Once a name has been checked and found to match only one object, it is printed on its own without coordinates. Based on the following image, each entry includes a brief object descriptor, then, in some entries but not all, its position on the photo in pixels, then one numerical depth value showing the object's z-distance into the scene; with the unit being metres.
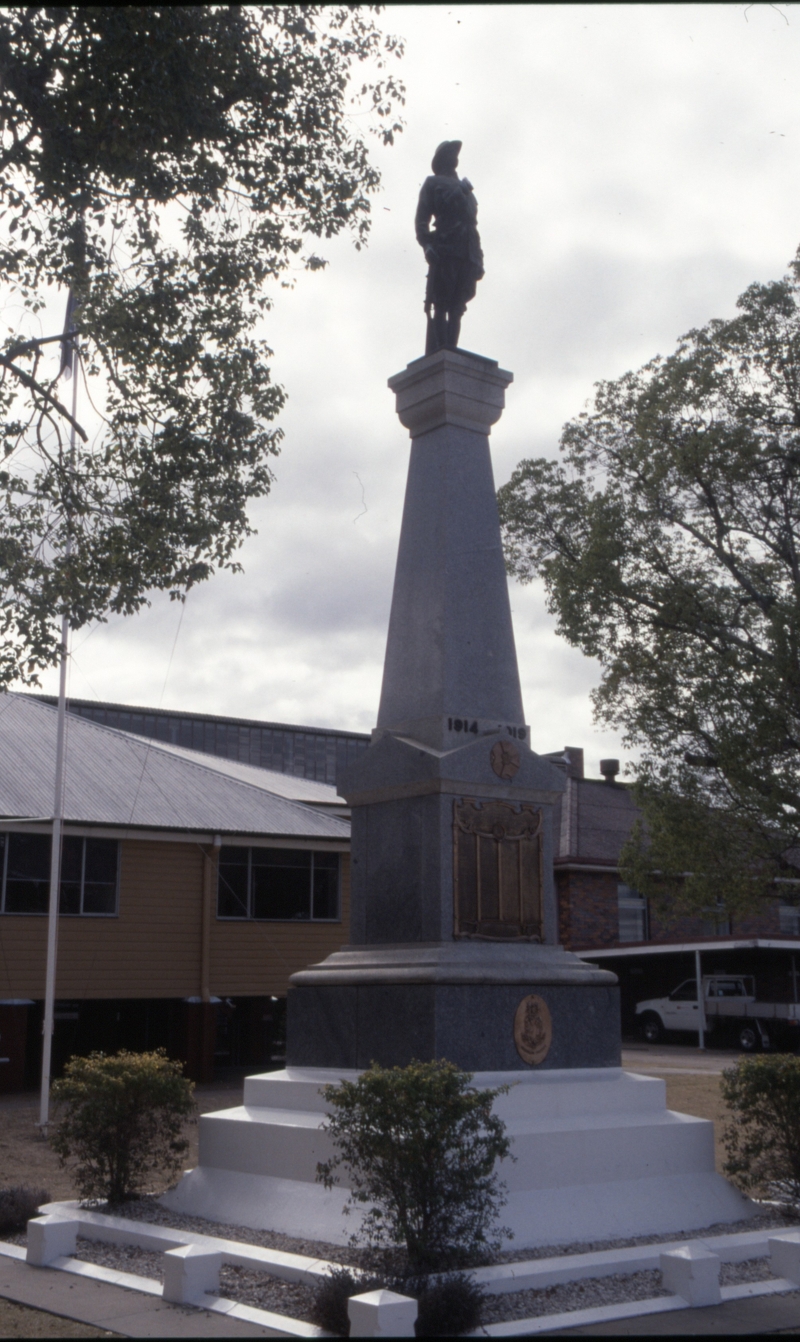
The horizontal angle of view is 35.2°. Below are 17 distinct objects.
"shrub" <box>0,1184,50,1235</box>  9.41
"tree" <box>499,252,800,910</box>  18.56
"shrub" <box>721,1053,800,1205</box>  9.27
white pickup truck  28.94
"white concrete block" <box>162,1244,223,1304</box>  7.06
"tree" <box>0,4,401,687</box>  10.12
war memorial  8.77
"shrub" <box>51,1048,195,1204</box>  9.56
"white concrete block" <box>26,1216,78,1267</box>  8.23
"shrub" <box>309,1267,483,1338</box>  6.31
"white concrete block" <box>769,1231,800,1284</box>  7.51
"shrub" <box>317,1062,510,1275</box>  6.88
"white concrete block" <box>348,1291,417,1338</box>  6.06
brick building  32.12
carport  32.09
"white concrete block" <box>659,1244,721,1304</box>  6.96
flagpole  16.42
